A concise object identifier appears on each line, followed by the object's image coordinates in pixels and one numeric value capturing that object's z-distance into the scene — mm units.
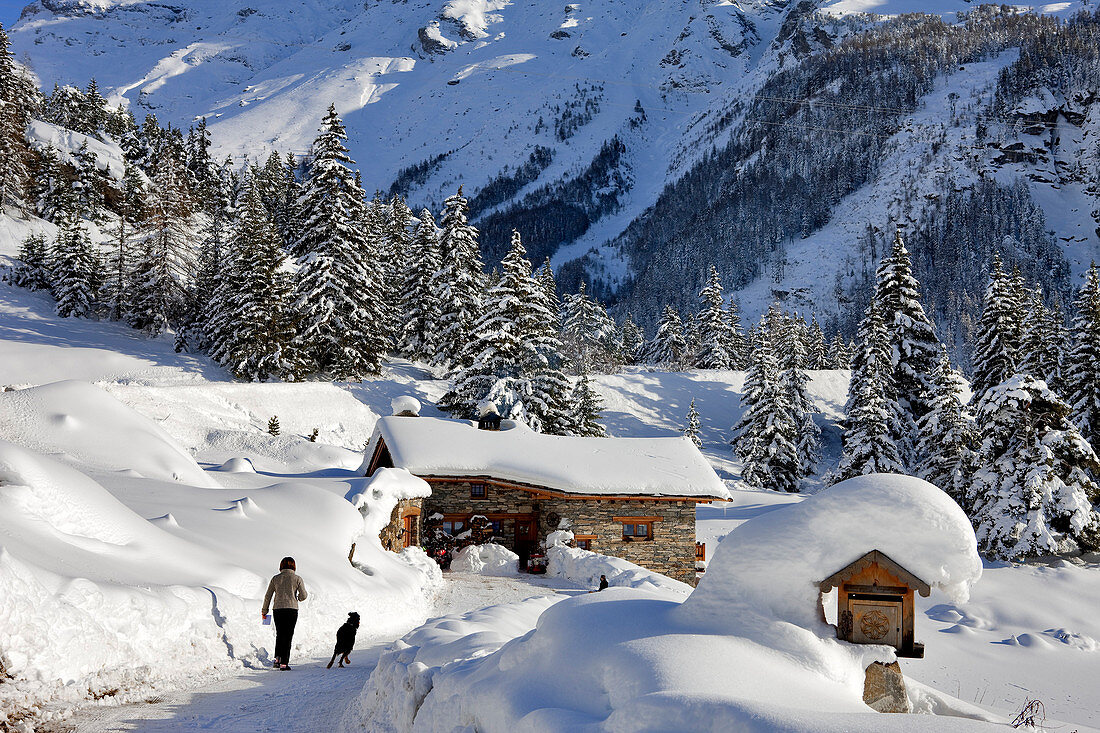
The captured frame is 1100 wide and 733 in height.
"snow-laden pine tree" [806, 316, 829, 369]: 75875
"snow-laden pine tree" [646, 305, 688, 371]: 71188
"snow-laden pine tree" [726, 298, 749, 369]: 67312
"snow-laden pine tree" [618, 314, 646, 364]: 84431
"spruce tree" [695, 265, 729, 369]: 66312
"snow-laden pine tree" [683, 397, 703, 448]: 50156
